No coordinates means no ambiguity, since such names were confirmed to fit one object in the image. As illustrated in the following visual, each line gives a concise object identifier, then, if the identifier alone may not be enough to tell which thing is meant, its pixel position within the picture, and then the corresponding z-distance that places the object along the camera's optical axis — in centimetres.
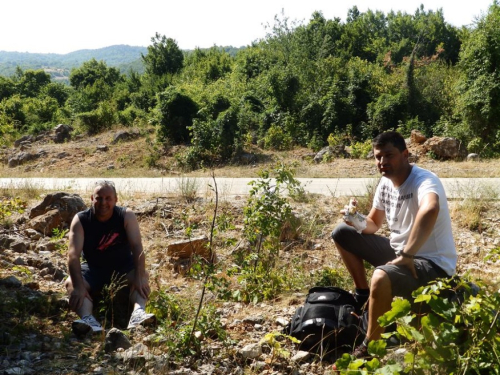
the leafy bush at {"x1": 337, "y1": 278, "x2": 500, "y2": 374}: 232
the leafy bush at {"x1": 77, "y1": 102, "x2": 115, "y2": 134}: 2225
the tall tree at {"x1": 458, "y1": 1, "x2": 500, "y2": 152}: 1677
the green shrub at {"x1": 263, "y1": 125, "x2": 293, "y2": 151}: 1804
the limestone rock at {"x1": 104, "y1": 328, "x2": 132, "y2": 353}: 367
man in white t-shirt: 337
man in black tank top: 450
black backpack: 367
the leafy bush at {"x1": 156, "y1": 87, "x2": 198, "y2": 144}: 1870
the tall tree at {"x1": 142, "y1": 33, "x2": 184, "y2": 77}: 4019
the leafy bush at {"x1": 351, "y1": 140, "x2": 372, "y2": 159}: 1484
